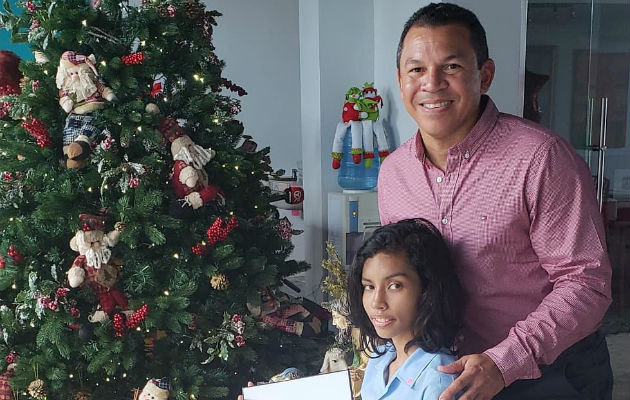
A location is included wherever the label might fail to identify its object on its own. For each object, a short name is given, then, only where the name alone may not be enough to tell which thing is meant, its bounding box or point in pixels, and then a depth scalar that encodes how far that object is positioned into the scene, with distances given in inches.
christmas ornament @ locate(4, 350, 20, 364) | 99.0
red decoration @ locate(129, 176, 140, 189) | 95.2
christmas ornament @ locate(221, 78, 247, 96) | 111.1
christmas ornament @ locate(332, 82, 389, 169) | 157.1
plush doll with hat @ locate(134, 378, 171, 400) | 96.9
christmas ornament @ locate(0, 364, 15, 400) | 100.2
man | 45.8
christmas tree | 96.0
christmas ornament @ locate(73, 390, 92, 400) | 100.0
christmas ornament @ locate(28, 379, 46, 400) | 96.3
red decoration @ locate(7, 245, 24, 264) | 95.9
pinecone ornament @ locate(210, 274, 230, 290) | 100.3
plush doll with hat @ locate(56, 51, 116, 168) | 95.7
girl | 49.6
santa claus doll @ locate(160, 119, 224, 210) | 99.1
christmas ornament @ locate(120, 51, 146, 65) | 96.8
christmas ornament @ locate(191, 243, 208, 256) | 100.0
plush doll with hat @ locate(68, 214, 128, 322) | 94.7
